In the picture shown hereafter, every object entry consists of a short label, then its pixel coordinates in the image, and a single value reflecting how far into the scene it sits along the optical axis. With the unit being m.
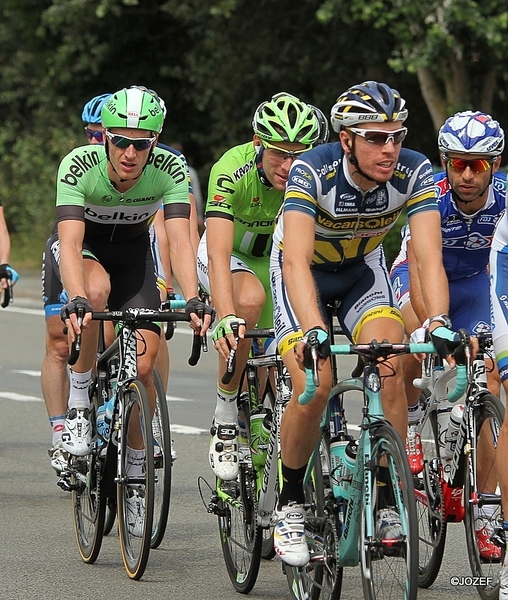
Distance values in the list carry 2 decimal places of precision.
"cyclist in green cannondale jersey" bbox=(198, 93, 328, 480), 12.92
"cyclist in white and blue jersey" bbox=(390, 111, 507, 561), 13.46
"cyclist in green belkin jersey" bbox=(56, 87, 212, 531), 13.62
